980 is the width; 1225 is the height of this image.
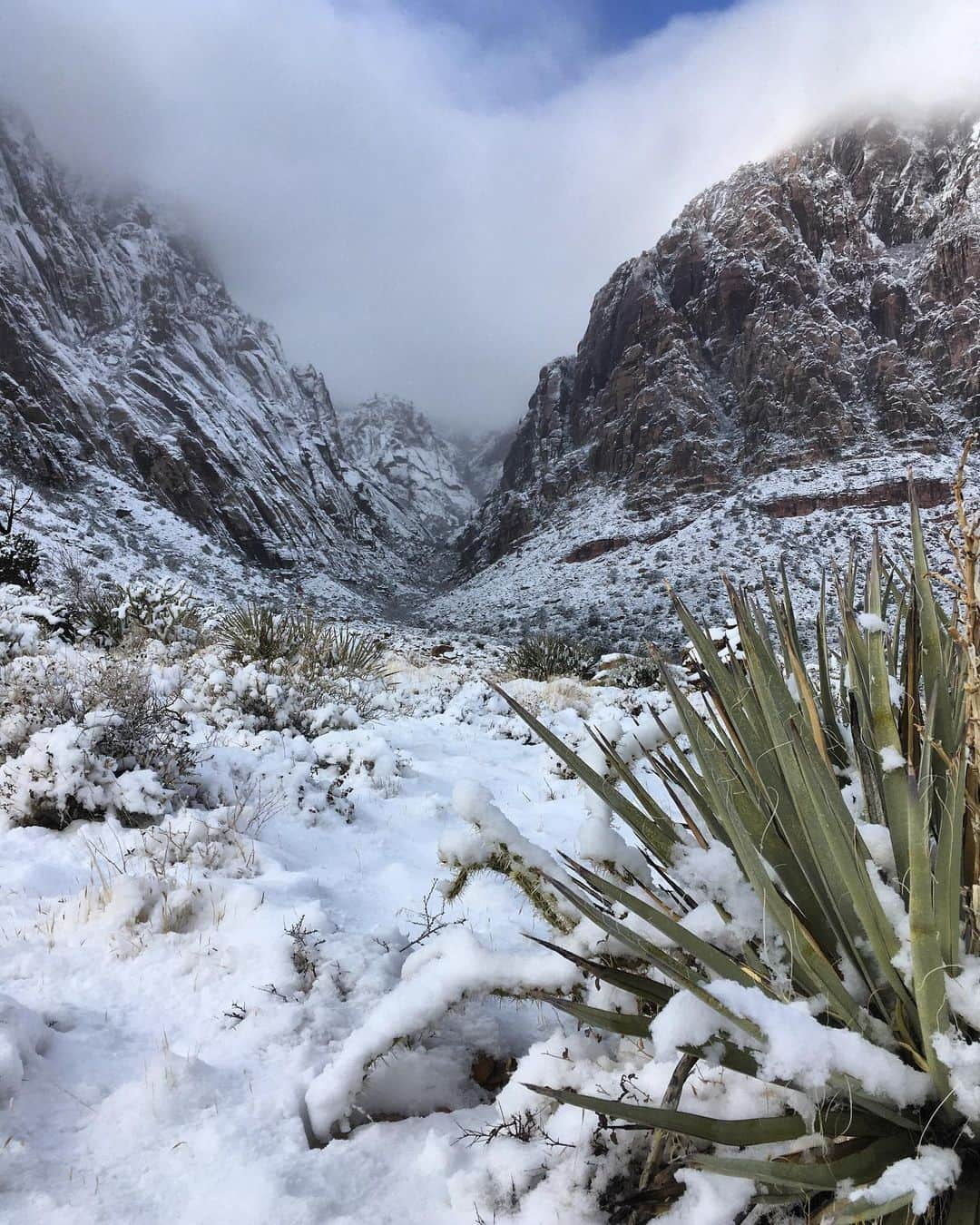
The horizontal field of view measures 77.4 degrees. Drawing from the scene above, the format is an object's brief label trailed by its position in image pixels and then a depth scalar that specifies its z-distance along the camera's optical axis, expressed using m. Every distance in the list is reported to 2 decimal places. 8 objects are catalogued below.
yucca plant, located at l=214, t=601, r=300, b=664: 6.61
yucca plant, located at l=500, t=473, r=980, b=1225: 0.87
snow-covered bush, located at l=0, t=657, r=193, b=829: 2.81
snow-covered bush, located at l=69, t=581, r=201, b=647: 7.75
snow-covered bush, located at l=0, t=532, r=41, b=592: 9.96
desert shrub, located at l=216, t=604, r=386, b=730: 4.94
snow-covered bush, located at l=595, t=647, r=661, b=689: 9.82
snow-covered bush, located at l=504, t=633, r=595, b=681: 11.19
